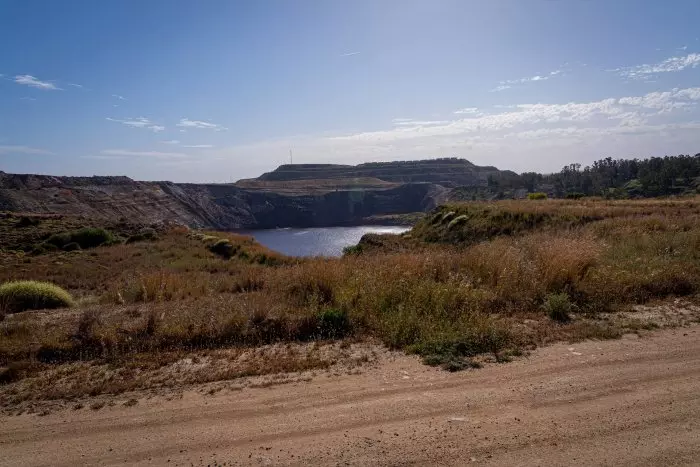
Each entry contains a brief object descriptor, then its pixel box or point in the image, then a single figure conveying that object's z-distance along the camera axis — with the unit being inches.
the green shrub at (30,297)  414.9
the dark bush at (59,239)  1304.1
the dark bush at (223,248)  1259.7
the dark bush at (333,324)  265.7
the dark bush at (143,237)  1451.0
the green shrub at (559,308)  285.0
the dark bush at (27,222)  1555.2
